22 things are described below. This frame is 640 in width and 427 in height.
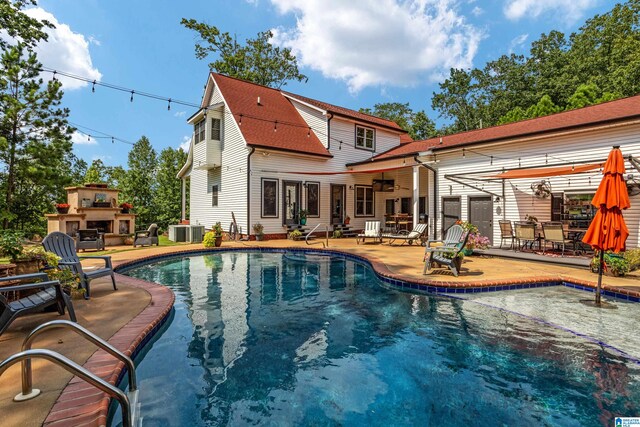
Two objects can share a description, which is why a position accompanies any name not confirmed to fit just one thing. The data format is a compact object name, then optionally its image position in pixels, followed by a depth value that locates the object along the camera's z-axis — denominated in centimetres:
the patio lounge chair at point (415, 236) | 1284
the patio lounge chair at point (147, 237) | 1262
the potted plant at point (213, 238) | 1234
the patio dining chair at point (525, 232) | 1001
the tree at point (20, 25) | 1191
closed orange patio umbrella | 518
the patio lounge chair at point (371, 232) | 1381
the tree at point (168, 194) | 2072
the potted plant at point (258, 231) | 1408
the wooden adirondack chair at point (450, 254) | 709
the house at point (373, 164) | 1002
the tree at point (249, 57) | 2709
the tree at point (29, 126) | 1127
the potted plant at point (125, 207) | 1335
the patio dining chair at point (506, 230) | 1096
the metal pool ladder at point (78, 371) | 180
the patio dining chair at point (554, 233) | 917
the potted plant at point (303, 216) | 1547
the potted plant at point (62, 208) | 1141
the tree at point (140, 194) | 1972
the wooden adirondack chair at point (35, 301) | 326
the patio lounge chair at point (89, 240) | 1100
